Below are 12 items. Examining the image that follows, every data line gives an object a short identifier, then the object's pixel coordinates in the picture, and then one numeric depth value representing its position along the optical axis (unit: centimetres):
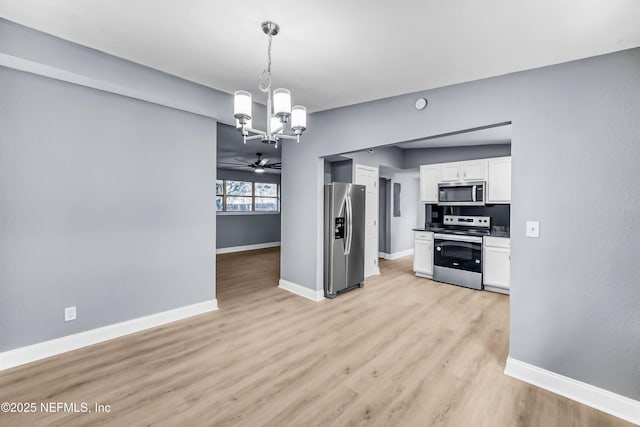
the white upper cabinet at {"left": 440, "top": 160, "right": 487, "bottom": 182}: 478
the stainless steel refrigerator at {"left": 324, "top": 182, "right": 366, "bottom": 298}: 412
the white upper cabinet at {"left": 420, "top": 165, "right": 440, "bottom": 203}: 528
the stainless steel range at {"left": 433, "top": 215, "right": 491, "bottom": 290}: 457
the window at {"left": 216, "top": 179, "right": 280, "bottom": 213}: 816
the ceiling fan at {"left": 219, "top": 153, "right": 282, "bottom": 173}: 686
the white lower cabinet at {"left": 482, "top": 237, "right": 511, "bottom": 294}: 432
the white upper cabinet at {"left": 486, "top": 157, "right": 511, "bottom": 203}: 457
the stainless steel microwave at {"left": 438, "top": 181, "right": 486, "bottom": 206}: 476
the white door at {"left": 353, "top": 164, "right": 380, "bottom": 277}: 526
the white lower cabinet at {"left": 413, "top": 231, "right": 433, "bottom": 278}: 520
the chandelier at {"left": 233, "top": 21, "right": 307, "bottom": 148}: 194
